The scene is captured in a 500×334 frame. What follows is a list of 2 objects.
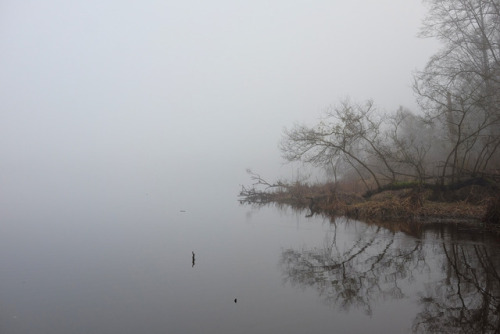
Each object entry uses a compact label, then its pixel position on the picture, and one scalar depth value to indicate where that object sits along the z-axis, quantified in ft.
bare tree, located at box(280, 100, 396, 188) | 79.20
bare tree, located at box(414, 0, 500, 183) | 64.54
